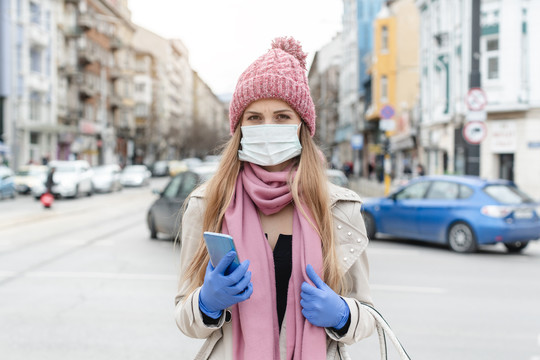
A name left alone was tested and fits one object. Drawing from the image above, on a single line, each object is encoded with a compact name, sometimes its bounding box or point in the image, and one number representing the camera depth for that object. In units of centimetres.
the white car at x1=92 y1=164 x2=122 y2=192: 3522
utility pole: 1503
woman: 210
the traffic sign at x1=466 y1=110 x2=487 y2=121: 1487
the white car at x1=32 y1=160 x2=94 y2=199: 2861
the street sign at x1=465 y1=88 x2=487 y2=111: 1473
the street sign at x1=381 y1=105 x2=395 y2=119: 2164
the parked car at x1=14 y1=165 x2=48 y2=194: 3028
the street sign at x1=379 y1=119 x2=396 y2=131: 2172
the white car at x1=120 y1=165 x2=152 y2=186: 4378
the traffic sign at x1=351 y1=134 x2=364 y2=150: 3922
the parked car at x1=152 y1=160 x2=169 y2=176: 6244
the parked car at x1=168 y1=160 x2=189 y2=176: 5750
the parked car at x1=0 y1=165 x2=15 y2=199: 2692
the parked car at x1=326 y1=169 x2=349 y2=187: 1352
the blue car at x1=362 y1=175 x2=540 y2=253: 1105
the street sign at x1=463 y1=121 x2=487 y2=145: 1484
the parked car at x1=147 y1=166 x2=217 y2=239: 1208
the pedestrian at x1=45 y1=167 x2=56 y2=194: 2178
